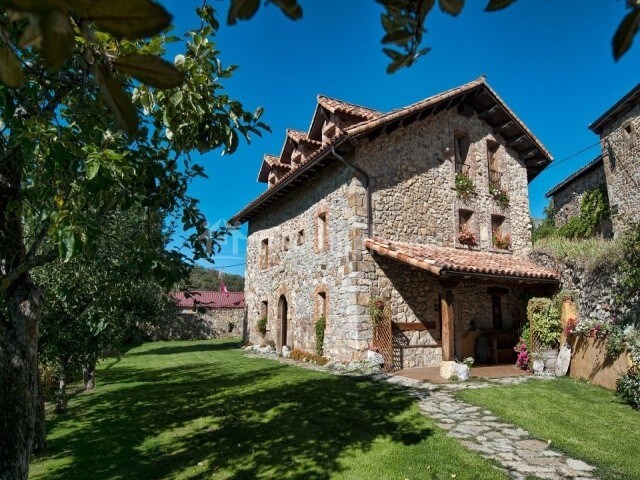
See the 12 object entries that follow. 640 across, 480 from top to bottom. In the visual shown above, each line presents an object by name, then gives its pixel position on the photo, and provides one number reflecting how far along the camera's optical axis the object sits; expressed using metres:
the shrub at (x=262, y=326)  17.34
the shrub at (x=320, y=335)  12.51
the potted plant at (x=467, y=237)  13.09
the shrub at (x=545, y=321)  10.11
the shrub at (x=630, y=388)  6.91
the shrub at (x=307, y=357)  12.15
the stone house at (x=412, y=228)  11.09
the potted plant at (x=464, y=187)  13.23
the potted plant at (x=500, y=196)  14.01
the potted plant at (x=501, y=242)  13.78
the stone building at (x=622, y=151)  15.22
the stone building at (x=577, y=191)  18.19
